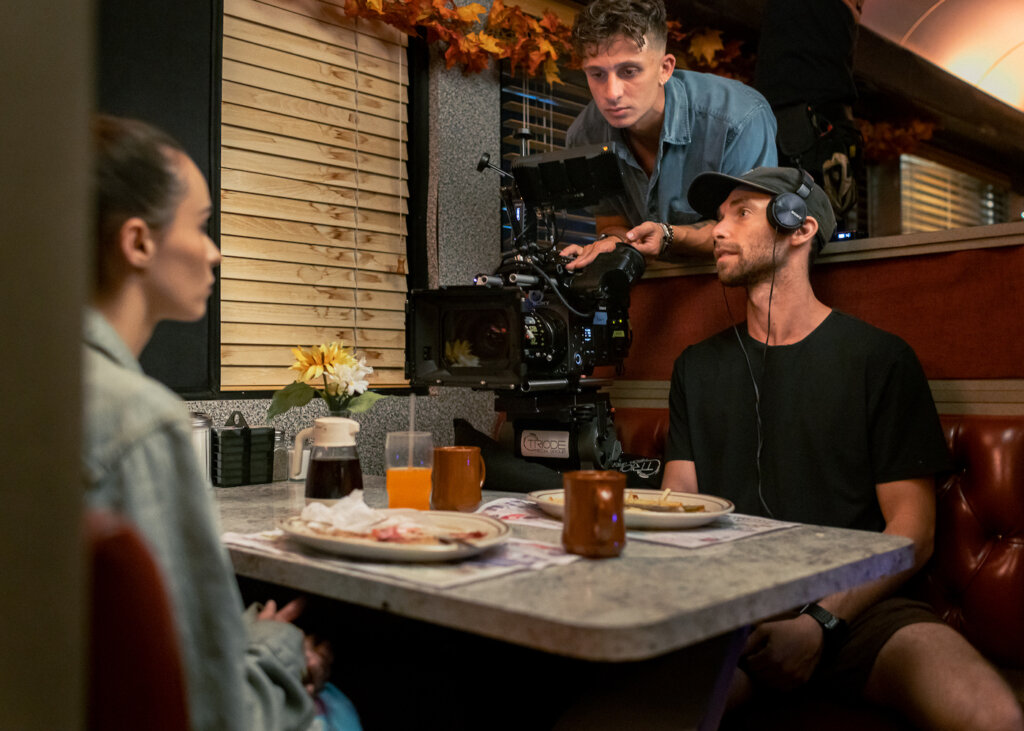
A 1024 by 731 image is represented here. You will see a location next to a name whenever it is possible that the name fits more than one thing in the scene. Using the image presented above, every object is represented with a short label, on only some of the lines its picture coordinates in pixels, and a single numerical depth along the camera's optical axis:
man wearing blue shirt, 2.46
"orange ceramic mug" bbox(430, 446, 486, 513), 1.45
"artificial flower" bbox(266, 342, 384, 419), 1.94
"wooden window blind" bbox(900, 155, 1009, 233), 6.29
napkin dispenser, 2.03
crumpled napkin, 1.19
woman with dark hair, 0.73
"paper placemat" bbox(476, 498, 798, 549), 1.27
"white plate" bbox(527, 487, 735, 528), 1.29
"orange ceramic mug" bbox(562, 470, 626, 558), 1.12
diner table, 0.85
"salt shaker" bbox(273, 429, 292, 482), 2.22
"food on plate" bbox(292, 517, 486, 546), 1.12
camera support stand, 1.96
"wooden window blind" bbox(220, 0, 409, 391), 2.43
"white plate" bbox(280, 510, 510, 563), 1.07
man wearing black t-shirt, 1.49
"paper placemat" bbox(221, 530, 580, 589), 1.01
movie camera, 1.91
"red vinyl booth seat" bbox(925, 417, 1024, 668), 1.67
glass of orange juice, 1.50
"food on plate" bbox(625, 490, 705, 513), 1.41
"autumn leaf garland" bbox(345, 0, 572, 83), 2.71
